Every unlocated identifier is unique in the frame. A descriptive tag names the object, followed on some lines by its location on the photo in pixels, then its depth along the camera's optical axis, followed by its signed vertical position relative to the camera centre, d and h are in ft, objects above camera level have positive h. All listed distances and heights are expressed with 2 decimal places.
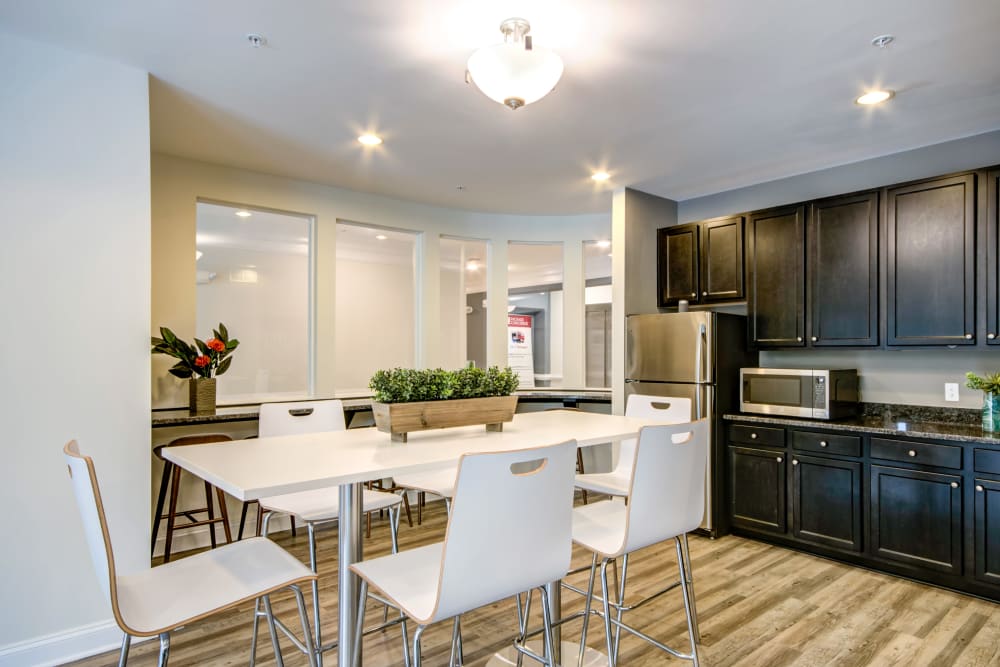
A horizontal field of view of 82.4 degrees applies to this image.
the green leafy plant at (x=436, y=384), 6.27 -0.54
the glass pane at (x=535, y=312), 18.48 +0.81
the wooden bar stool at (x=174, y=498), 10.45 -3.01
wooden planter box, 6.14 -0.87
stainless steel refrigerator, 12.57 -0.68
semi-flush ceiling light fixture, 6.51 +3.08
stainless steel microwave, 11.51 -1.21
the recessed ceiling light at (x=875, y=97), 9.14 +3.86
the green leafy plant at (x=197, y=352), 11.28 -0.28
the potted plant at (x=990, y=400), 9.93 -1.17
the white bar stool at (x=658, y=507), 5.88 -1.85
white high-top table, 4.41 -1.13
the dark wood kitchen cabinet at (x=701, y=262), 13.69 +1.85
